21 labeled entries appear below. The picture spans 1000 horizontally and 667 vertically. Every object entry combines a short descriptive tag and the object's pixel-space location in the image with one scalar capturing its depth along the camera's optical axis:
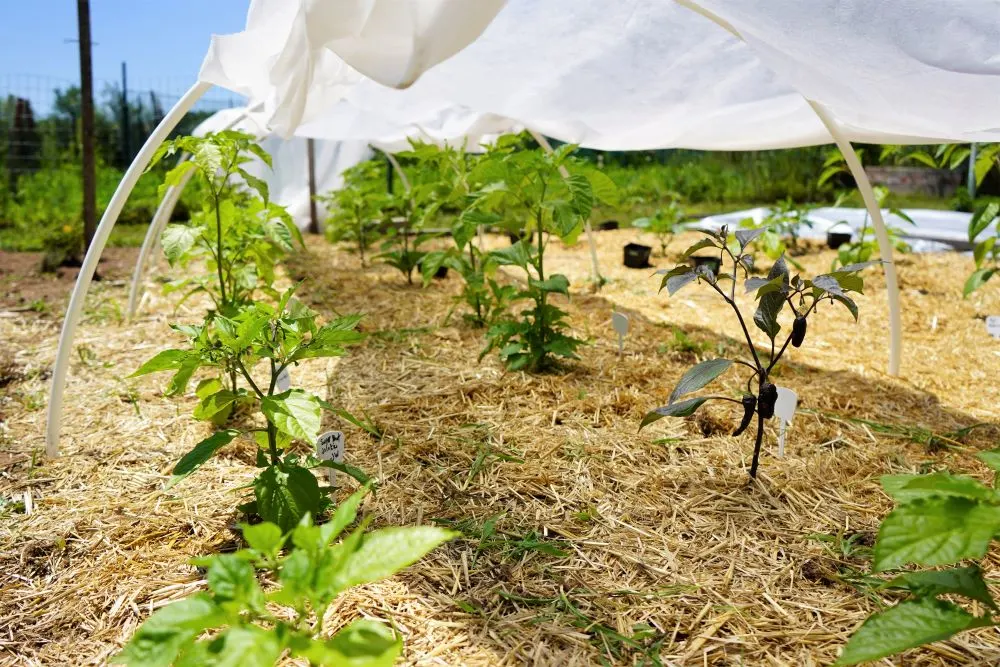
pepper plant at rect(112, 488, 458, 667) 0.77
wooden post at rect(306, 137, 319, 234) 6.78
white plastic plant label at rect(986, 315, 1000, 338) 2.91
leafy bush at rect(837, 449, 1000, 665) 0.87
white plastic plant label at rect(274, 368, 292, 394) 1.90
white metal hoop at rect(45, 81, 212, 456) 1.89
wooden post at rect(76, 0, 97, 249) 4.39
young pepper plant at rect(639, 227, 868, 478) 1.51
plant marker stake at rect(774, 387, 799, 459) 1.78
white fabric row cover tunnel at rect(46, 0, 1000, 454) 1.32
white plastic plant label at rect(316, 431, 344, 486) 1.54
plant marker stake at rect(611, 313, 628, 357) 2.57
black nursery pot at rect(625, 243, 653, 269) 5.03
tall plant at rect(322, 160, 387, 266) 4.60
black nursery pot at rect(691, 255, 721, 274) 4.25
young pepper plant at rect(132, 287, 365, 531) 1.32
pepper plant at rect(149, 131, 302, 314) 2.02
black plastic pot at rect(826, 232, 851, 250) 5.60
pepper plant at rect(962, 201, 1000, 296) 2.99
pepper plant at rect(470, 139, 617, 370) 2.23
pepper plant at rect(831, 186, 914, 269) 4.05
